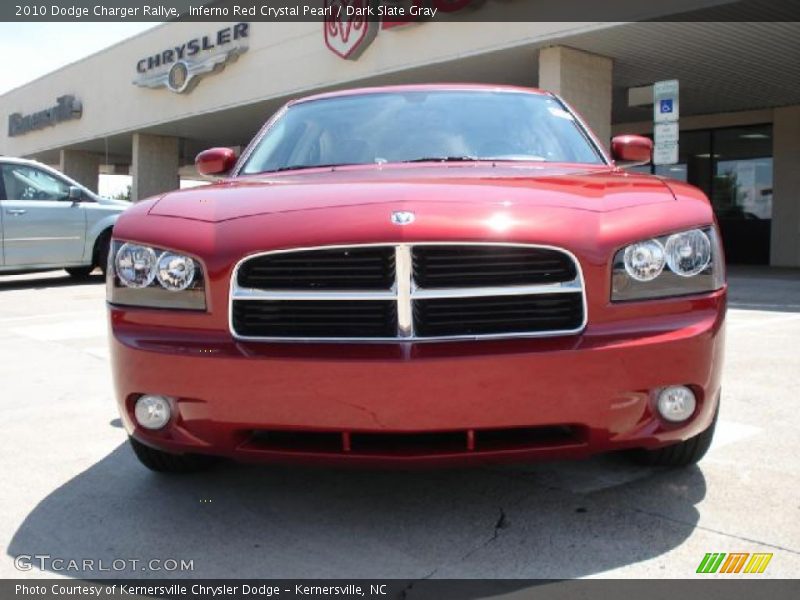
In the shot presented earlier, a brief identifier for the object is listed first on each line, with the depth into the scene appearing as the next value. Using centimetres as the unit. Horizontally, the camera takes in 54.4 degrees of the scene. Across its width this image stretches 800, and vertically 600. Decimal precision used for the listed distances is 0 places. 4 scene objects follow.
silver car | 1023
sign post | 982
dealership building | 1236
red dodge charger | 218
